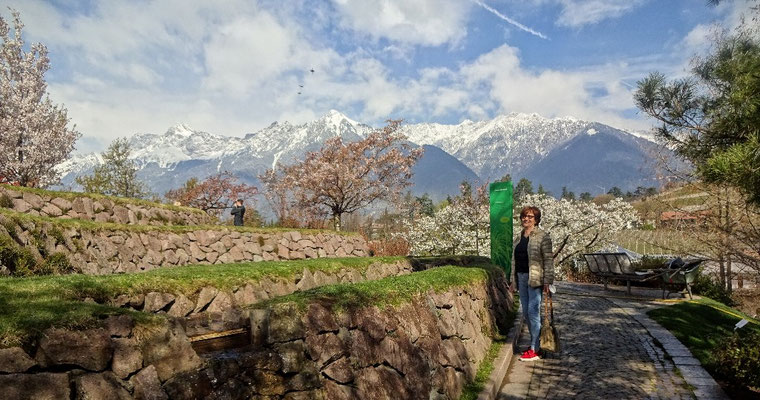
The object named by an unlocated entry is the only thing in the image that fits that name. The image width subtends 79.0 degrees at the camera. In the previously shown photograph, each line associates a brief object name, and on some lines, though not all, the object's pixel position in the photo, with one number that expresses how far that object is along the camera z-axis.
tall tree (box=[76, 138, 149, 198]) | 31.95
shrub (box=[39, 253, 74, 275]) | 8.35
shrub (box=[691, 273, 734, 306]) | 15.72
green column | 13.75
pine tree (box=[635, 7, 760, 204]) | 5.53
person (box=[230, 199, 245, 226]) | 20.50
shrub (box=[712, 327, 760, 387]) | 5.45
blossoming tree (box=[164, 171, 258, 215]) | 32.19
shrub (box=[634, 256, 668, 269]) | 18.56
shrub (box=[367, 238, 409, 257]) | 23.42
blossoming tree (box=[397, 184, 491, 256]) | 22.23
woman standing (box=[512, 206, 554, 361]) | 6.88
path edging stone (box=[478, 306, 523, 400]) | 5.45
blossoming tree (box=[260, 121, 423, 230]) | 25.31
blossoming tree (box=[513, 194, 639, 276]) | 23.45
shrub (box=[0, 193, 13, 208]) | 10.62
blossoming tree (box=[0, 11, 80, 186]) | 20.64
